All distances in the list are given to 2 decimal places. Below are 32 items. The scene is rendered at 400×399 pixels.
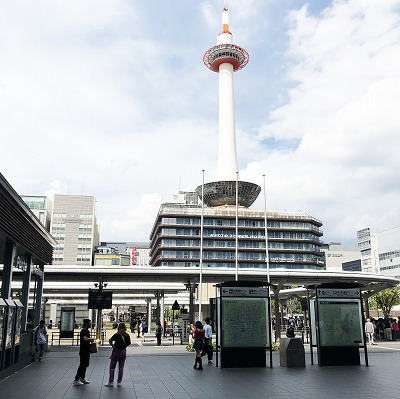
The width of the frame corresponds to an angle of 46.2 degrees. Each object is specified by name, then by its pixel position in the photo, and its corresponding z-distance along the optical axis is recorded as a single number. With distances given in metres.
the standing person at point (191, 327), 26.56
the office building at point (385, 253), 124.56
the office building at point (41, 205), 127.12
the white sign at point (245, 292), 16.97
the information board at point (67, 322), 33.22
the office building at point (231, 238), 101.31
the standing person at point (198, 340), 15.84
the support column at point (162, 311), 44.89
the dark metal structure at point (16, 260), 13.91
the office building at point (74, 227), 132.62
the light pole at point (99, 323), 31.30
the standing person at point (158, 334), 29.92
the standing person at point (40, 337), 19.83
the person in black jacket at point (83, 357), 12.77
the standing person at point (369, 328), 27.13
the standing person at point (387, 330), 32.58
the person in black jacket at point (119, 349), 12.48
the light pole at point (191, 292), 31.84
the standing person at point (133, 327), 51.45
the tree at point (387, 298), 53.19
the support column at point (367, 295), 36.00
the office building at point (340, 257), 161.00
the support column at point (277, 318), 31.88
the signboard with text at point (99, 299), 27.67
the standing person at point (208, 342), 17.86
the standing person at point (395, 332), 32.28
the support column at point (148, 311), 52.73
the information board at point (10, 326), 14.17
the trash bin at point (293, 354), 16.23
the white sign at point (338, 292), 17.23
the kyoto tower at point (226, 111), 105.62
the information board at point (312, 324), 18.16
